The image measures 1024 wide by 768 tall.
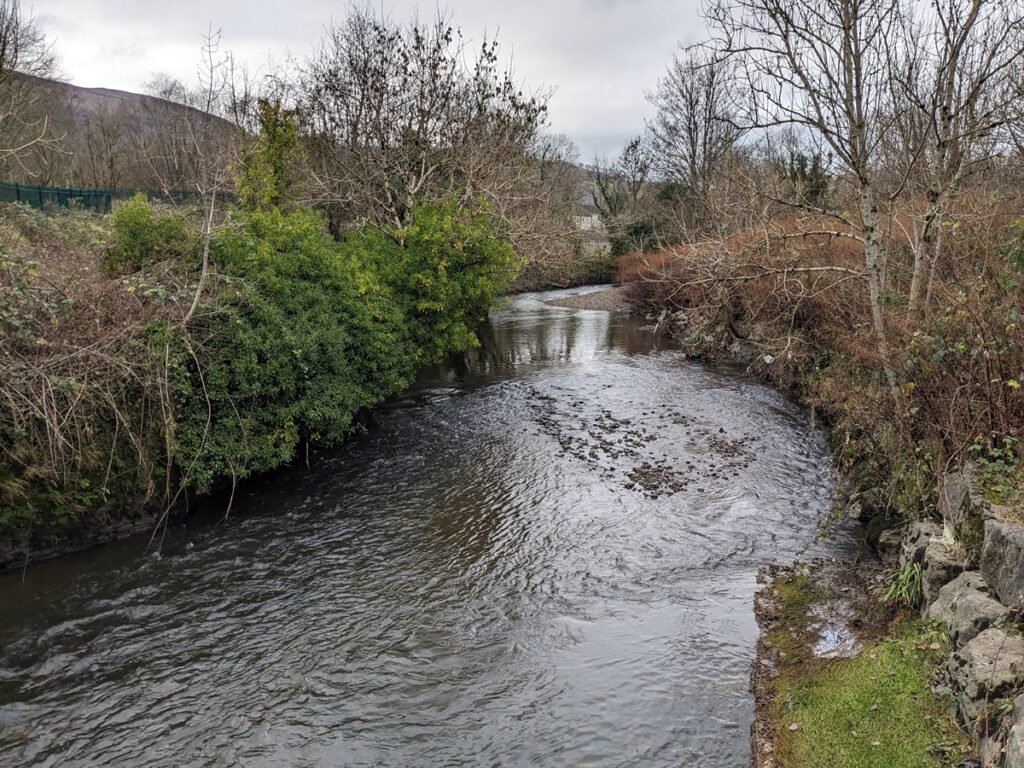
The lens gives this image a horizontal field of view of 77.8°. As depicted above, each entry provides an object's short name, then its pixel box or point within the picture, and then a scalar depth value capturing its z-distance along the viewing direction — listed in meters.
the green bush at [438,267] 16.52
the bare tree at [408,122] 20.83
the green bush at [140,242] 11.39
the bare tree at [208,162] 10.12
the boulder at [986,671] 4.33
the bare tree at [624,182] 51.27
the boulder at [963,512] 5.88
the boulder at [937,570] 5.96
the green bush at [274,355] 9.89
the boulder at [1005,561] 4.92
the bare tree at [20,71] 12.77
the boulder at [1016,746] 3.68
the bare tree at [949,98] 7.90
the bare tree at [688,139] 33.91
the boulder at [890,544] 7.86
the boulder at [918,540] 6.66
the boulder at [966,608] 5.01
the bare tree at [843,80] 8.59
